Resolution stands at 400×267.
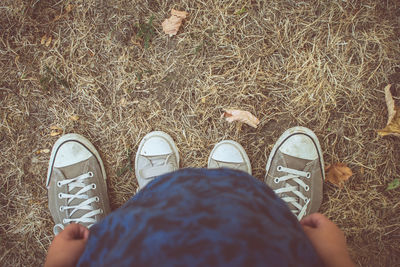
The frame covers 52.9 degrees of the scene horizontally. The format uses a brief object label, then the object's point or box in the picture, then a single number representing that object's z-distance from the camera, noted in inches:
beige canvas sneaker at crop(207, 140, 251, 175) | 30.4
